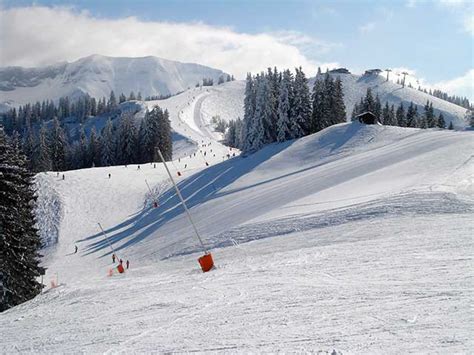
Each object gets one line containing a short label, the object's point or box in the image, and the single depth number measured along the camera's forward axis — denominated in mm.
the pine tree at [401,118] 88438
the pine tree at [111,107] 198000
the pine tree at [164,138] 86188
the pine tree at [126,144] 87188
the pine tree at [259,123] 67688
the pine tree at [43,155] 74619
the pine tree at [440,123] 89056
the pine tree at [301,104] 65125
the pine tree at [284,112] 64750
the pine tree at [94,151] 90500
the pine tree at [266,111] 68125
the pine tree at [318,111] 69562
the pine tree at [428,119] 84175
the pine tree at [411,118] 85231
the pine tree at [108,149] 88125
